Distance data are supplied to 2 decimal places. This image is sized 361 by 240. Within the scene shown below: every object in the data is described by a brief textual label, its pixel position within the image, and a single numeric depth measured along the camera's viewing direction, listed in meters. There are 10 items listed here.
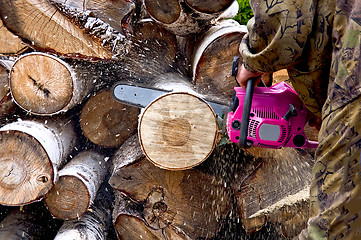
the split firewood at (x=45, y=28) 4.61
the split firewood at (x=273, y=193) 4.85
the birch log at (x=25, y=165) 4.44
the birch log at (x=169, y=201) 4.75
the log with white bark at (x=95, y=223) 4.83
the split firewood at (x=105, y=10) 4.70
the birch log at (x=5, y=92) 5.09
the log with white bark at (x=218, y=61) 4.76
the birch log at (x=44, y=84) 4.61
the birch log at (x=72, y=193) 4.76
